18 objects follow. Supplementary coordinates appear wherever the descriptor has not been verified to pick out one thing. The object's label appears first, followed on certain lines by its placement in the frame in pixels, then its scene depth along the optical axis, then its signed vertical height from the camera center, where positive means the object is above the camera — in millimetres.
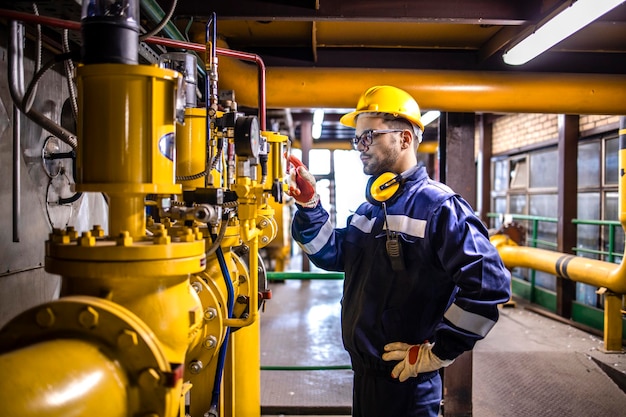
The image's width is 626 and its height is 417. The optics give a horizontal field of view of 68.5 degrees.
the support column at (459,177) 3105 +139
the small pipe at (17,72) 1321 +374
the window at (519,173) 7766 +419
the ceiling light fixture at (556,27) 2096 +862
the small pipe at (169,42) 1216 +500
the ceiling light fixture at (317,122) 7193 +1347
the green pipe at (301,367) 3098 -1156
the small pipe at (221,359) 1604 -584
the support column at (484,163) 8703 +658
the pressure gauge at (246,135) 1408 +194
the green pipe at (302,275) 3326 -567
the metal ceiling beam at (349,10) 2453 +1009
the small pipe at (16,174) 1677 +92
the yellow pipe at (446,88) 2902 +695
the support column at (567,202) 5777 -69
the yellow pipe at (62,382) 726 -311
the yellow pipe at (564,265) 4395 -751
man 1642 -268
